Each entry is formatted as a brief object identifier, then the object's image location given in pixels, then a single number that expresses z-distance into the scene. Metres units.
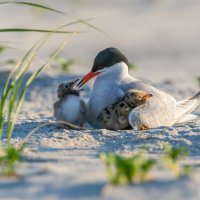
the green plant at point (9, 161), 7.77
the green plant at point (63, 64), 17.85
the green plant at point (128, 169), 7.14
